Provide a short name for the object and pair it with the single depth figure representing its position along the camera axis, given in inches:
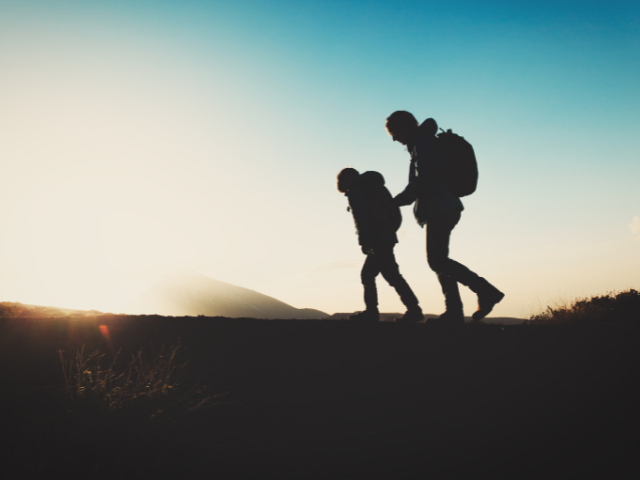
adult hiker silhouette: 150.7
